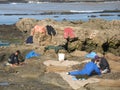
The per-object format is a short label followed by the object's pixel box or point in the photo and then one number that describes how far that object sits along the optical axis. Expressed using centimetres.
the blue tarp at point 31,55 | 2817
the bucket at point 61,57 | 2664
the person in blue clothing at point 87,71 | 2218
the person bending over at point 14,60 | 2559
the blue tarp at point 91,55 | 2783
